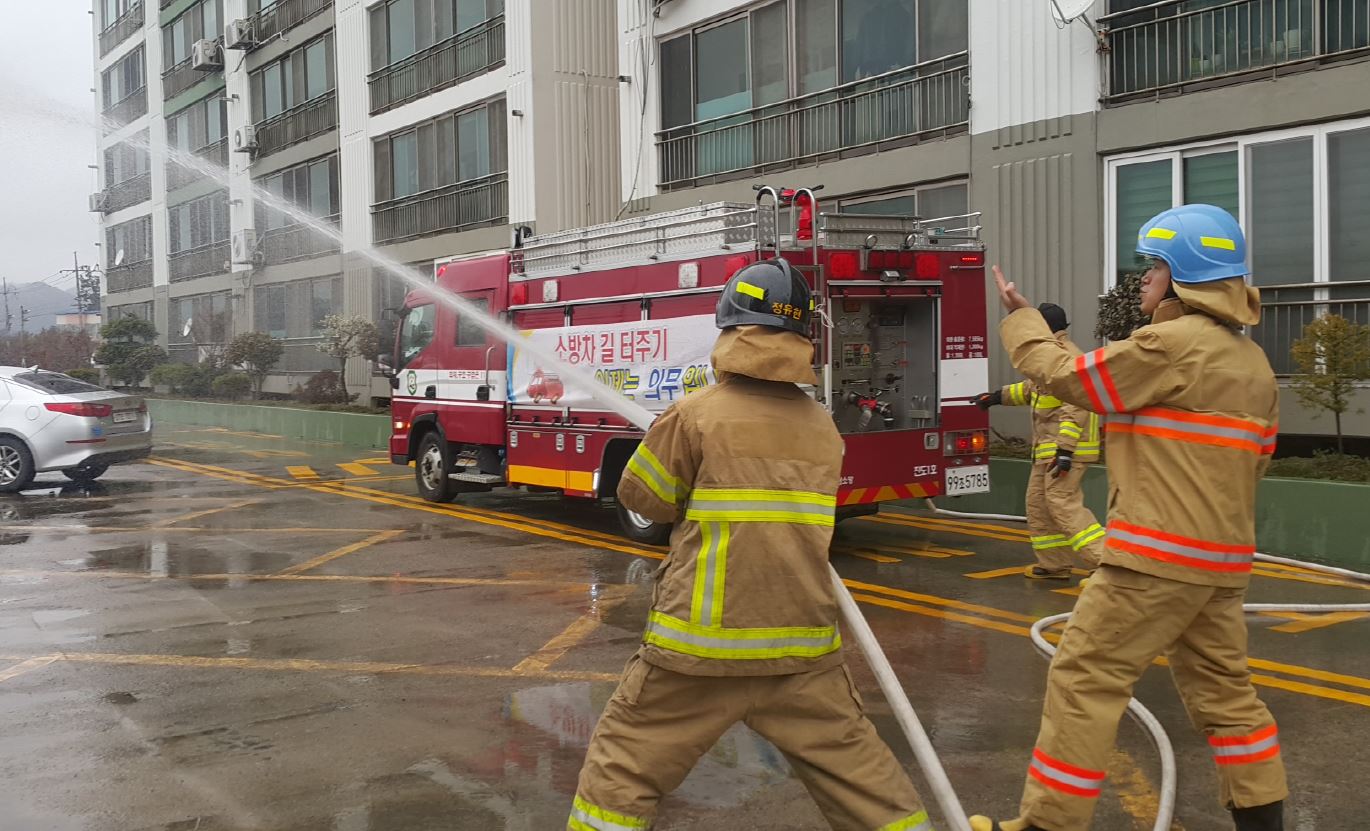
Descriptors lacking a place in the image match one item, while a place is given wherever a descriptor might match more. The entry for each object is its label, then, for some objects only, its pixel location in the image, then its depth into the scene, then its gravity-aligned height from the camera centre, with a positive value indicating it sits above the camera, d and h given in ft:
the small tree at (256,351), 96.02 +2.83
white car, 48.83 -1.49
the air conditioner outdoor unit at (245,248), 109.40 +12.38
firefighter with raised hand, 12.01 -1.57
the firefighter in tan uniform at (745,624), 10.39 -2.05
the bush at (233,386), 100.01 +0.17
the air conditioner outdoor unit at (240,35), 105.09 +29.90
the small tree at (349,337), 80.02 +3.19
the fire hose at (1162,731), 13.37 -4.59
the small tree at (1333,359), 31.50 +0.28
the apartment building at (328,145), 70.85 +17.29
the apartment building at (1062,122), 36.65 +9.02
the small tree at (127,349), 118.93 +3.90
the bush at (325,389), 88.69 -0.17
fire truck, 30.50 +1.27
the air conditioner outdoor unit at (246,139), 106.32 +21.27
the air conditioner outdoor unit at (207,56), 111.04 +29.65
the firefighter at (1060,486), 26.63 -2.48
